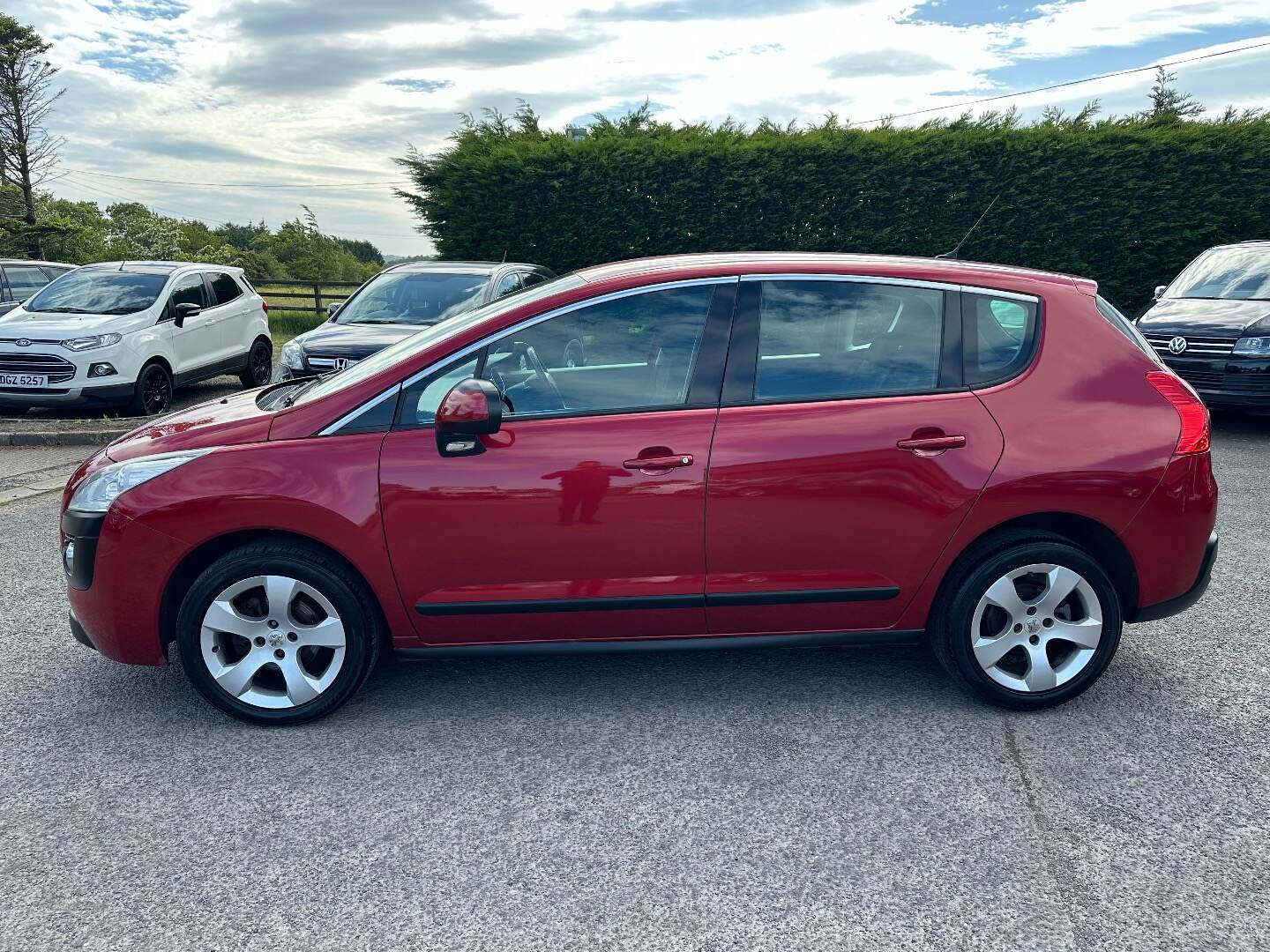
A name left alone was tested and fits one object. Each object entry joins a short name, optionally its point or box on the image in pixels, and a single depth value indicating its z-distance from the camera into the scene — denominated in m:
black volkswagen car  9.02
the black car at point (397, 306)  8.40
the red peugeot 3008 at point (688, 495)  3.45
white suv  10.01
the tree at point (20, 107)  33.28
